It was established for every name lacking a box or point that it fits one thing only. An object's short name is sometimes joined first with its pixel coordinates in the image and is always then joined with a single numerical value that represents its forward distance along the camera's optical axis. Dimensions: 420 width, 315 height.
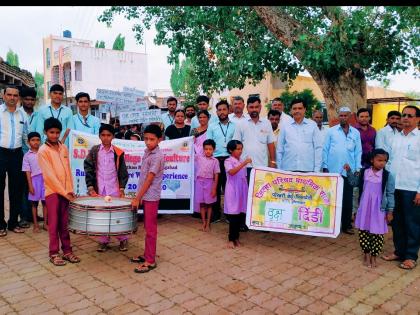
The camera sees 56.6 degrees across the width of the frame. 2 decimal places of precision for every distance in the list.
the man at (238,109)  6.44
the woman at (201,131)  6.63
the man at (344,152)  5.99
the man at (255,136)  5.89
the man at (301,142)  5.67
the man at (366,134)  6.62
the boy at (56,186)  4.54
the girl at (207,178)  6.09
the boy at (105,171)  5.10
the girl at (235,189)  5.43
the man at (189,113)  7.84
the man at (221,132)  6.33
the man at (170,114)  7.89
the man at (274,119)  7.00
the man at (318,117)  7.81
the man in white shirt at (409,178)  4.70
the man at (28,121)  6.04
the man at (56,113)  5.80
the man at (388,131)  6.30
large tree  8.32
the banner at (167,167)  6.25
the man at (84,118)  6.08
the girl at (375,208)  4.71
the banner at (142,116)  7.43
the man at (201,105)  7.22
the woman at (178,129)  7.02
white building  36.62
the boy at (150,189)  4.45
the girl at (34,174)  5.82
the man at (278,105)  7.33
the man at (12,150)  5.71
